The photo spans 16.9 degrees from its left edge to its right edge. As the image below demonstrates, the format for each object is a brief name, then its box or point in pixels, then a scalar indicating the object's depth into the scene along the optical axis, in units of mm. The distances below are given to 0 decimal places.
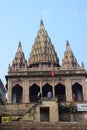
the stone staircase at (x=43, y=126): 25750
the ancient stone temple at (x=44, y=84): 40281
